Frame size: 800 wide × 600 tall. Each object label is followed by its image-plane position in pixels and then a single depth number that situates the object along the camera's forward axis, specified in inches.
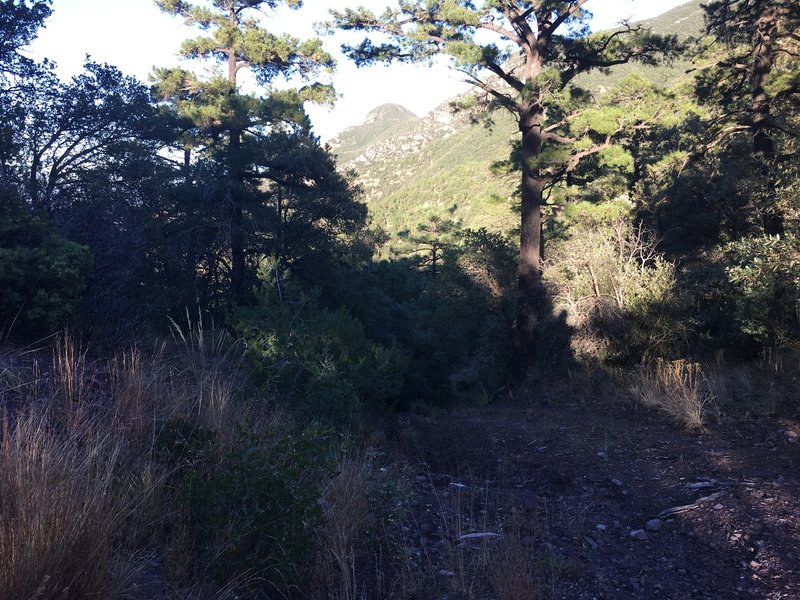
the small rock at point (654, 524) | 196.1
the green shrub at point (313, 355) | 282.4
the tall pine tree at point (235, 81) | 760.3
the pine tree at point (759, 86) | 535.8
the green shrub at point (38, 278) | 260.2
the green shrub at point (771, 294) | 405.1
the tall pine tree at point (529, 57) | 594.5
